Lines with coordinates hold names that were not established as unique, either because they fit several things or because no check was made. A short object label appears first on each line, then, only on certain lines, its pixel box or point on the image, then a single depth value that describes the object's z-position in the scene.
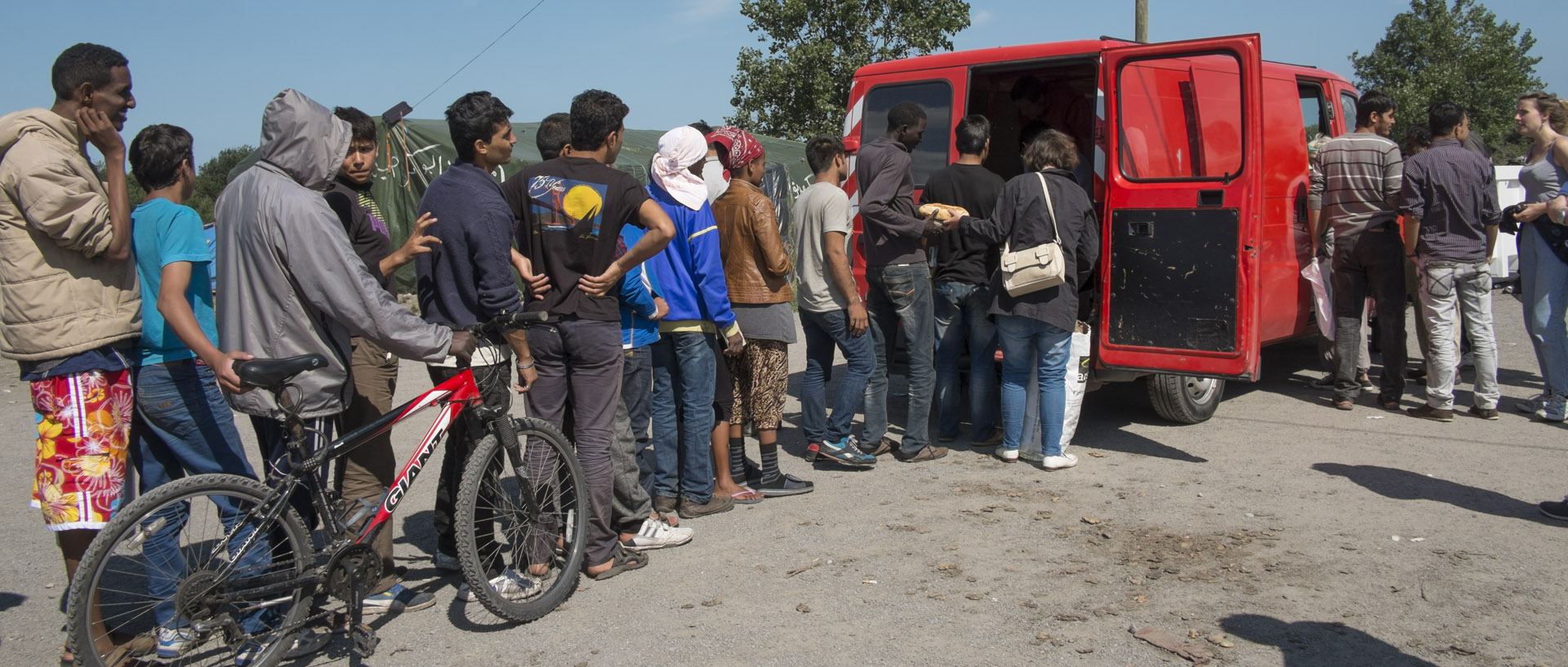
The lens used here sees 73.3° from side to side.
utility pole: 14.30
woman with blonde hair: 6.38
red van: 5.46
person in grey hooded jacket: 3.43
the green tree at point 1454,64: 35.06
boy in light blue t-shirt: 3.39
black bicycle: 3.09
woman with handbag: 5.53
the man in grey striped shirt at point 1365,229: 6.77
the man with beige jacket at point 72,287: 3.35
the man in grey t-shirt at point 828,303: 5.57
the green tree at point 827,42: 20.33
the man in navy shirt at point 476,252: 3.90
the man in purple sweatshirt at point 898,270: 5.64
